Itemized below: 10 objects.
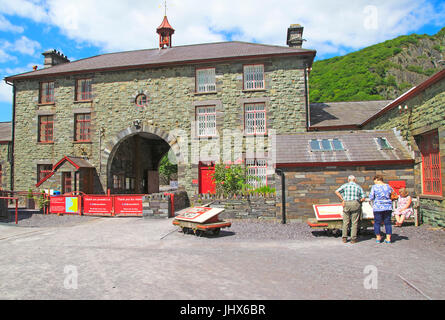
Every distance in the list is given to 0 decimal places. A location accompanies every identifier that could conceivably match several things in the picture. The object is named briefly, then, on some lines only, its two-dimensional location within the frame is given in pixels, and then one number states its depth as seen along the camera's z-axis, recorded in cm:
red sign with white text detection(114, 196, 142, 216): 1282
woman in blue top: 727
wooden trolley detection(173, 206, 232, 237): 859
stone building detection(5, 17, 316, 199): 1644
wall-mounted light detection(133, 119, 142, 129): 1752
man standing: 736
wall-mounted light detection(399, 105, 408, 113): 1070
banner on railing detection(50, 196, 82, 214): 1356
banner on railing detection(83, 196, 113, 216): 1314
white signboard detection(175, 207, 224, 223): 873
